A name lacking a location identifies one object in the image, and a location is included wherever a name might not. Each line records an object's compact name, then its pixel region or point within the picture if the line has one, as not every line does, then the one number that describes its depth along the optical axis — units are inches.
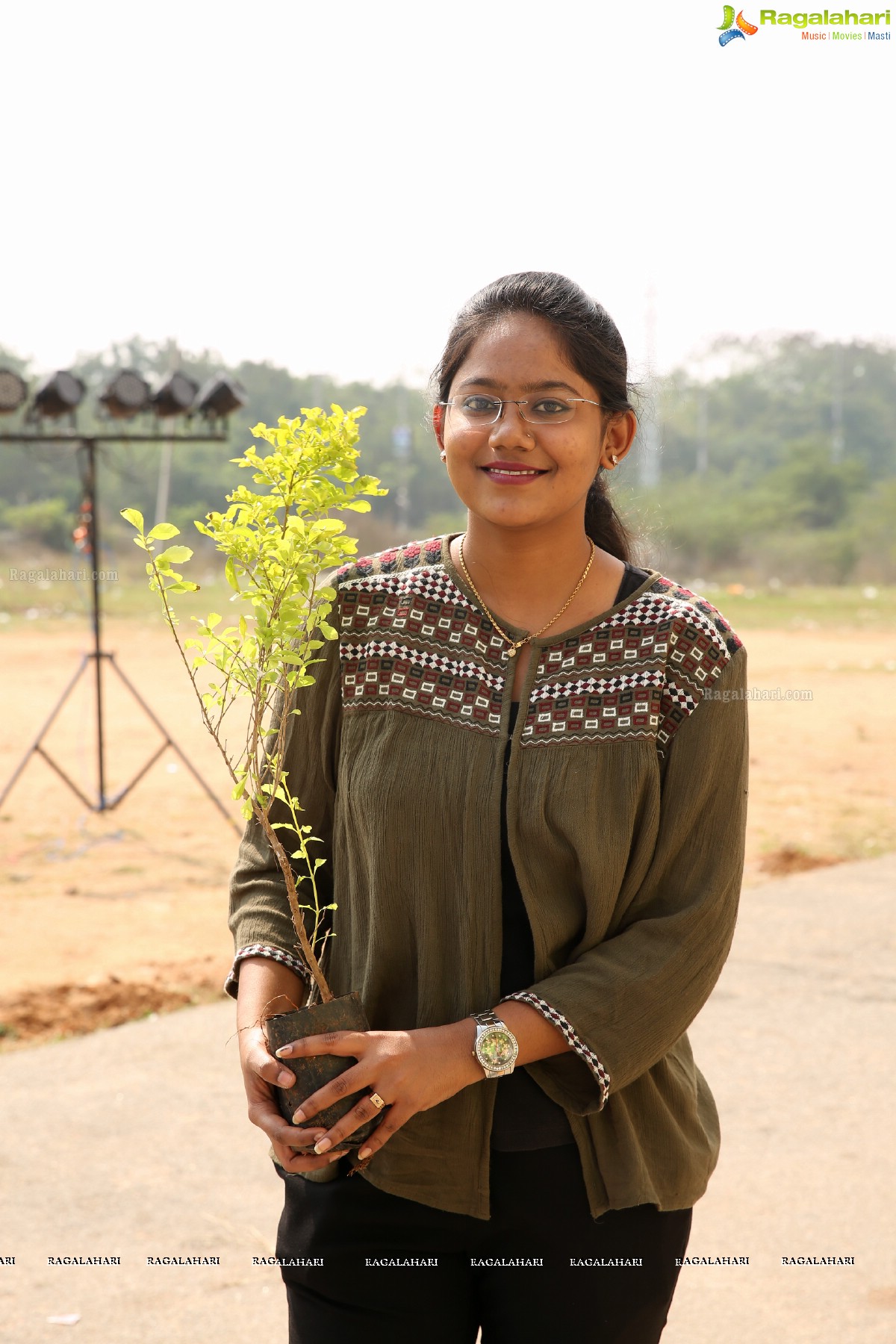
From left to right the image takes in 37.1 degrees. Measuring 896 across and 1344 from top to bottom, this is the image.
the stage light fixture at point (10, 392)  264.5
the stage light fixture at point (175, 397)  282.2
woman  61.1
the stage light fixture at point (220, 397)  285.1
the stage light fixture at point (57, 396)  277.1
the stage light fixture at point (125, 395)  280.1
